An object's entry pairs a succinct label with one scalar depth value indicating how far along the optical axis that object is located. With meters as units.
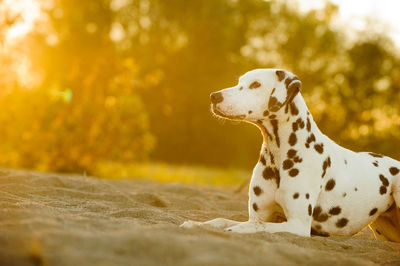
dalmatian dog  4.89
